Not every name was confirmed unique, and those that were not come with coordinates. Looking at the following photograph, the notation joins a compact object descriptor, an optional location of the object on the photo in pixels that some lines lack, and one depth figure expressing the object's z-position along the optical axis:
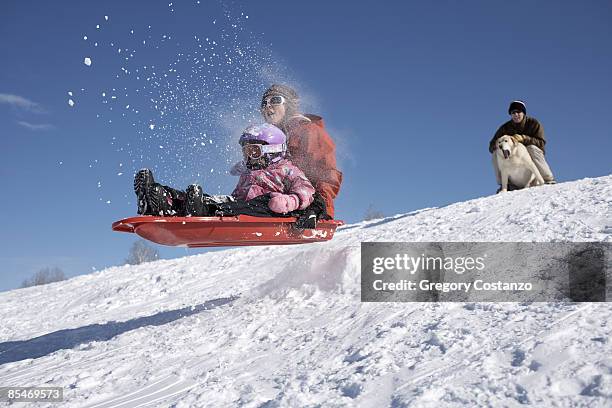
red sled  5.00
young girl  5.43
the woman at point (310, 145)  5.99
